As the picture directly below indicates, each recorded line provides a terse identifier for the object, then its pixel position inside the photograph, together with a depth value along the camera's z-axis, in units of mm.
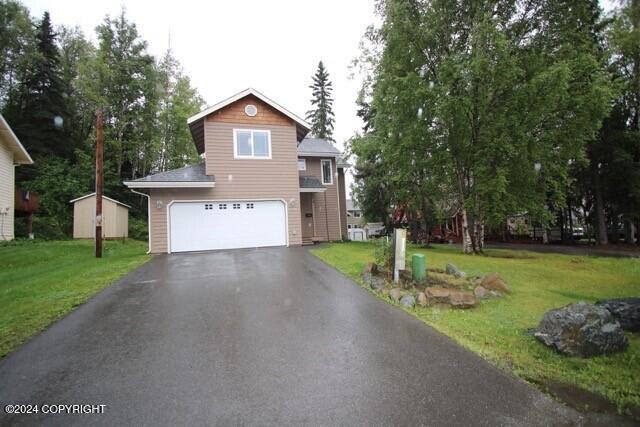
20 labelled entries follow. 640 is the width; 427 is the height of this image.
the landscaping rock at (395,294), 5956
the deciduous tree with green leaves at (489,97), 11039
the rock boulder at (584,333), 3650
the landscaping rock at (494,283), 6336
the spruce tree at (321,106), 38562
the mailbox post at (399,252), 6766
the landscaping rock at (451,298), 5488
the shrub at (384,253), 7247
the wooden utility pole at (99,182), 11797
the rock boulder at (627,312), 4387
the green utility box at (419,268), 6750
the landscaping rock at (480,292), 6034
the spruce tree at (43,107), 23969
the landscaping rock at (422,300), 5618
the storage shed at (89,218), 19516
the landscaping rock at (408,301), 5621
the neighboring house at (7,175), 14945
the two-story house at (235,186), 13289
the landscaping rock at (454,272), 7352
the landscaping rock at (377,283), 6633
